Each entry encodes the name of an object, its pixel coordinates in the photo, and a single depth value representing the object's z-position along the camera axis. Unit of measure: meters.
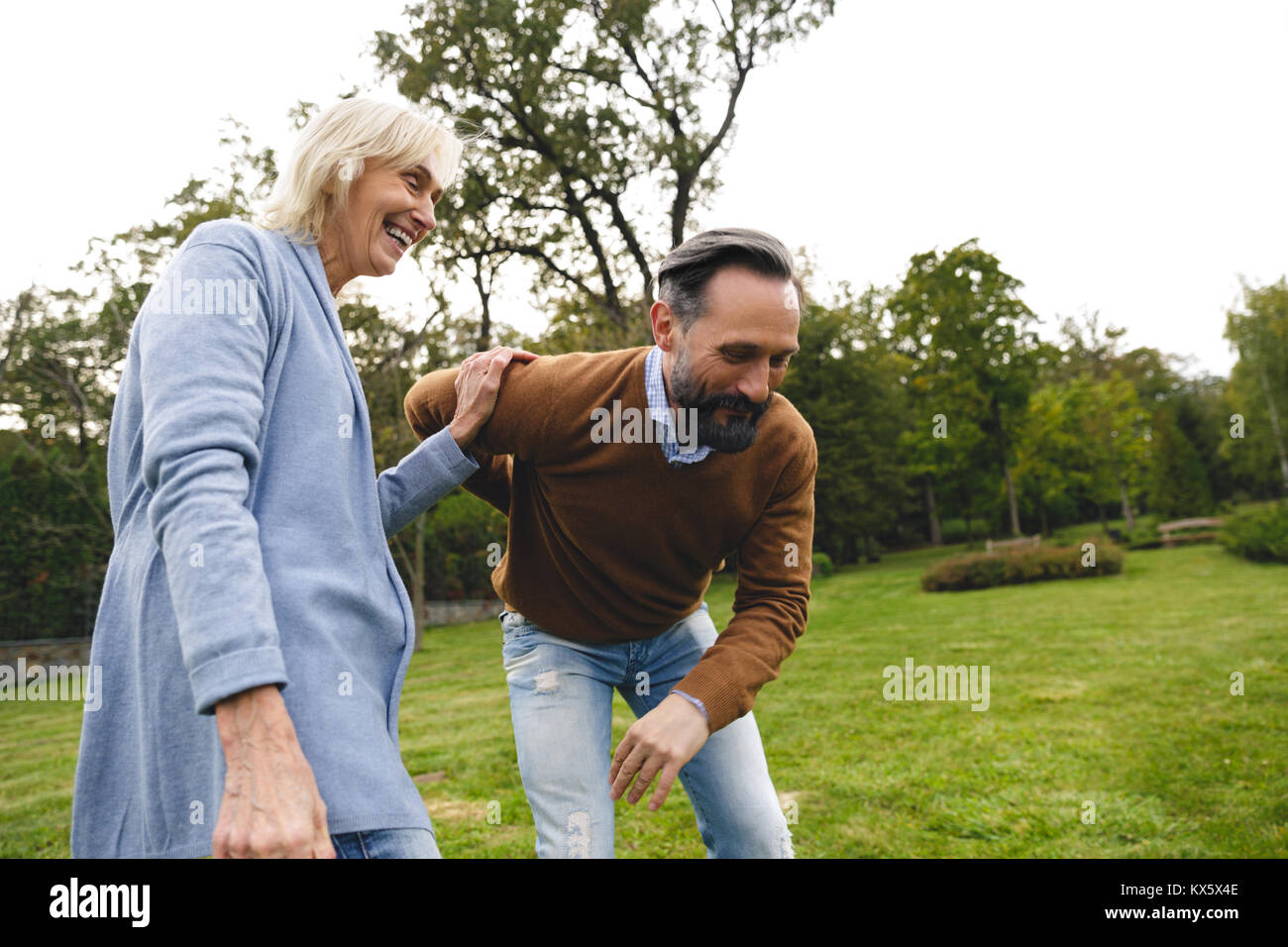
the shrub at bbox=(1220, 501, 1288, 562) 22.48
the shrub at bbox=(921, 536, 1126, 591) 22.25
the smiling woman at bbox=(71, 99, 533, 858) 1.45
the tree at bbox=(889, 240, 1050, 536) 28.59
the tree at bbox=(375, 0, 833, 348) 18.66
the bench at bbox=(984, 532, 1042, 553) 25.24
